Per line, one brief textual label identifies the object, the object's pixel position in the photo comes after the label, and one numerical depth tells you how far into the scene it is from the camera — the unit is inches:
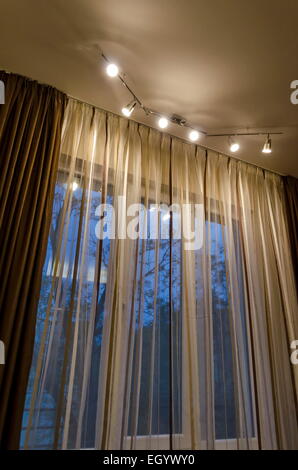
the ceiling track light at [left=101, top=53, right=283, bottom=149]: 66.5
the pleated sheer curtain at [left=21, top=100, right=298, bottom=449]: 57.1
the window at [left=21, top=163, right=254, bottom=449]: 55.5
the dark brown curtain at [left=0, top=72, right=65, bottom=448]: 51.5
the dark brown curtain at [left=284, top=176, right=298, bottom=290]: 95.9
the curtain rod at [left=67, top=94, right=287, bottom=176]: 78.6
